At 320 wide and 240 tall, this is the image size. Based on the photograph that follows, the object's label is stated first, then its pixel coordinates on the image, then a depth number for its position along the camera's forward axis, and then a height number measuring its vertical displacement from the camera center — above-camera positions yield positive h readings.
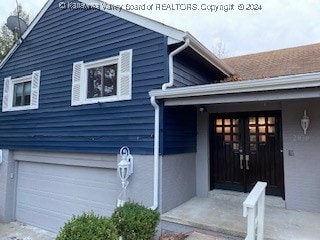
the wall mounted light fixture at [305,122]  5.39 +0.39
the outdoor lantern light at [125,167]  5.34 -0.60
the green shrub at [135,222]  4.12 -1.40
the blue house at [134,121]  5.23 +0.46
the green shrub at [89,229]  3.39 -1.28
